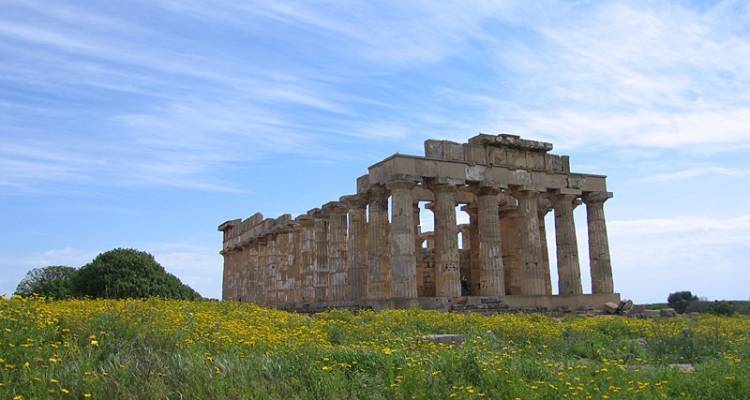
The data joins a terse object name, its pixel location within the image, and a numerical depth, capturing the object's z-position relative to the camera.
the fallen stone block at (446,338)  14.05
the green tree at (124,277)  35.19
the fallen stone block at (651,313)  28.66
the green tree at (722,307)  50.22
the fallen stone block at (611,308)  29.97
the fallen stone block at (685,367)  12.02
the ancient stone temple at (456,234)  28.47
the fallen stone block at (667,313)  28.94
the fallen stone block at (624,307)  29.71
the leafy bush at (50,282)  40.25
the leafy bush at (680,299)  68.23
